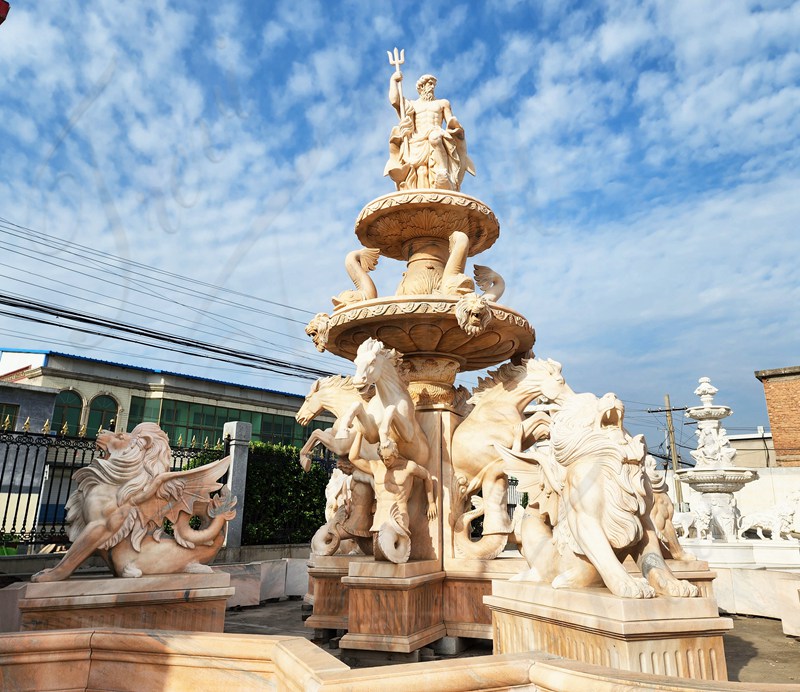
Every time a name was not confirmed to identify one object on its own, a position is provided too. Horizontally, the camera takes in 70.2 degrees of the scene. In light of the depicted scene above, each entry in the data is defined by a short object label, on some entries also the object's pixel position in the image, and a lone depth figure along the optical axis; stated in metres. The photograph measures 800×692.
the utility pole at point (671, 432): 26.85
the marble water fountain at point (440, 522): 2.75
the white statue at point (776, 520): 10.17
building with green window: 20.95
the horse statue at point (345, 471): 5.71
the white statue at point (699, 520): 9.91
